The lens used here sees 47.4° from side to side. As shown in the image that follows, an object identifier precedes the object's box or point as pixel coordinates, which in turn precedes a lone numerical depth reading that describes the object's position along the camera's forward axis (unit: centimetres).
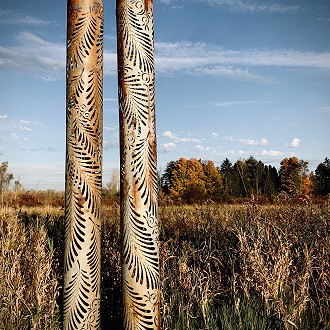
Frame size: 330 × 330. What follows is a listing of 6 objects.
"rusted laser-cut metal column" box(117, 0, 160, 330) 256
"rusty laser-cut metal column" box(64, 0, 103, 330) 277
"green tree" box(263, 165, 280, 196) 3109
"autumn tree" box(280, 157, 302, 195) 3155
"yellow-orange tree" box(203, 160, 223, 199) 3717
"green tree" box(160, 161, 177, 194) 3438
